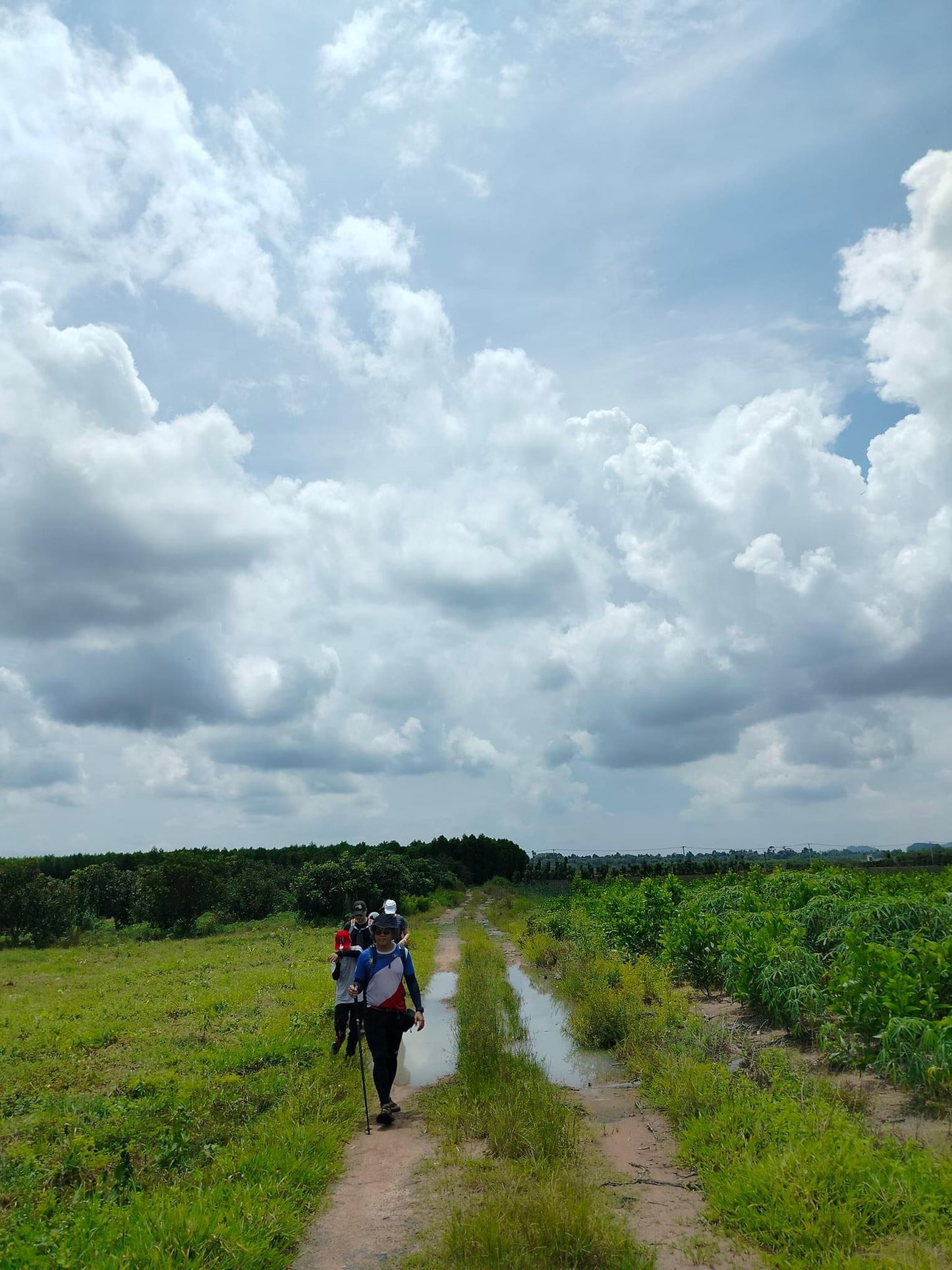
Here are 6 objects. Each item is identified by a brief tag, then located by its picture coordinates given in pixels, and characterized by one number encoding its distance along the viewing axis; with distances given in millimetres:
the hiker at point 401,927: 9948
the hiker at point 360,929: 11859
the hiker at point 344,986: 11250
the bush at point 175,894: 36594
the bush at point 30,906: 33281
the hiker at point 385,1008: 9016
